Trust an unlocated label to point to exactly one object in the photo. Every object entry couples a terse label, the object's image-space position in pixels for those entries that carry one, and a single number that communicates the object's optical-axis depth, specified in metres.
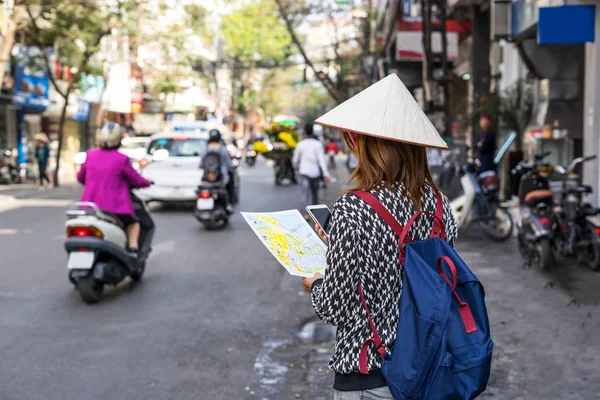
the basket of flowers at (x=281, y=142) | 28.27
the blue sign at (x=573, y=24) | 12.18
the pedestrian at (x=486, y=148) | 15.83
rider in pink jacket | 8.38
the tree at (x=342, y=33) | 28.31
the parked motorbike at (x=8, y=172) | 27.72
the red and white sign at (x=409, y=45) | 24.05
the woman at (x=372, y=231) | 2.54
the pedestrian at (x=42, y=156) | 25.73
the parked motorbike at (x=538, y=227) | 9.95
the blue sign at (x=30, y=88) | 31.28
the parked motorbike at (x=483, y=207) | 12.92
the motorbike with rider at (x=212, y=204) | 14.40
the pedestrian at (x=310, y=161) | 14.80
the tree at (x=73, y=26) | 24.34
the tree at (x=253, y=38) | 58.75
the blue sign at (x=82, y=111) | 39.78
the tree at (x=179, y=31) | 27.11
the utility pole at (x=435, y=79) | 16.03
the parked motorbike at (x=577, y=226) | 9.80
